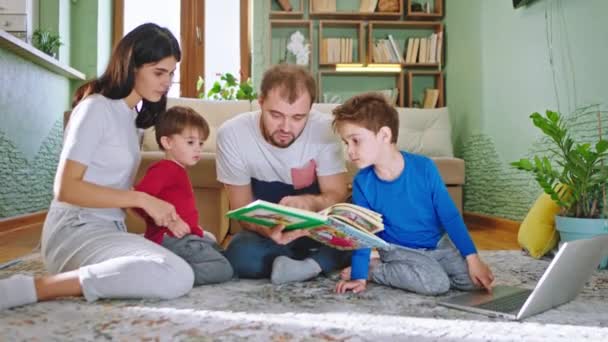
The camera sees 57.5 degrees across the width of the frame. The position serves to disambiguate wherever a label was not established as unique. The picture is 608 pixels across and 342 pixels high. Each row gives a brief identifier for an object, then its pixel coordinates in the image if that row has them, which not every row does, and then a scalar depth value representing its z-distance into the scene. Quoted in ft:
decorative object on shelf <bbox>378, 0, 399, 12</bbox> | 15.61
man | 5.54
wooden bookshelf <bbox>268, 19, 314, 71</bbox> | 15.56
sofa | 9.06
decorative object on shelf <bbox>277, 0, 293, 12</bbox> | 15.60
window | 17.19
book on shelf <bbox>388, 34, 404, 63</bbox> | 15.49
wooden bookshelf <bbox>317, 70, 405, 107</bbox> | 15.70
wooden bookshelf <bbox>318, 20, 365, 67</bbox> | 15.47
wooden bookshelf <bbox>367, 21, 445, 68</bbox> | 15.53
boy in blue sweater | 5.02
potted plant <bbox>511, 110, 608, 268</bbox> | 6.73
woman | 4.43
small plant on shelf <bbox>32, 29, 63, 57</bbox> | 12.70
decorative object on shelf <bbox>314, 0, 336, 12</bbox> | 15.55
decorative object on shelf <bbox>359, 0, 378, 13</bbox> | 15.52
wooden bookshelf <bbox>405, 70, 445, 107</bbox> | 15.56
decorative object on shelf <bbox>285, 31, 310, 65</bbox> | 15.49
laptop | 4.11
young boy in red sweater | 5.43
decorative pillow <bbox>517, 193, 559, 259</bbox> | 7.47
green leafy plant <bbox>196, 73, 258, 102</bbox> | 13.00
